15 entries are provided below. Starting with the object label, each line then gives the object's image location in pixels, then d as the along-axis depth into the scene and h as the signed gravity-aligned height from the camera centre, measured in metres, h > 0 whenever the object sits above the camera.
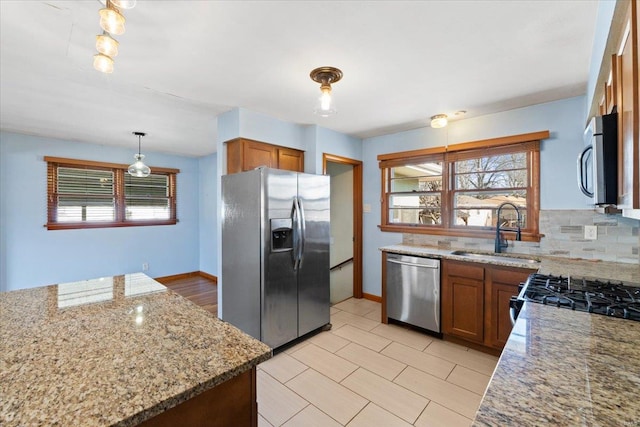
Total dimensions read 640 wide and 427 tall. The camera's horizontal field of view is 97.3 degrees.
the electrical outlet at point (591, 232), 2.48 -0.17
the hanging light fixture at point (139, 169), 3.85 +0.63
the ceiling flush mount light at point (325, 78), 2.08 +1.04
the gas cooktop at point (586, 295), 1.22 -0.42
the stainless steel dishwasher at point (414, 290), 2.86 -0.82
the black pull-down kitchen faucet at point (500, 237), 2.77 -0.22
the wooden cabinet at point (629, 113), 0.89 +0.35
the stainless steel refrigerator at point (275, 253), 2.55 -0.38
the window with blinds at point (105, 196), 4.16 +0.31
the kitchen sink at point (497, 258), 2.45 -0.43
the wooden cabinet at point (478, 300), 2.45 -0.81
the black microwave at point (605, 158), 1.17 +0.23
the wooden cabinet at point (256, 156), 2.90 +0.64
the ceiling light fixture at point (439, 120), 3.04 +1.00
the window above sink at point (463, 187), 2.84 +0.30
